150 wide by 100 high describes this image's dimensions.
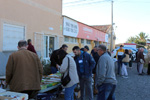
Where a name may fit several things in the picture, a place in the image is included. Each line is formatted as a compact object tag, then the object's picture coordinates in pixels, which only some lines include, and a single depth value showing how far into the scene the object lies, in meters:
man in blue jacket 4.71
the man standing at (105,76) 3.57
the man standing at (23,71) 3.14
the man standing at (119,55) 10.13
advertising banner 13.36
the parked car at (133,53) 18.84
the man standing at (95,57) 6.23
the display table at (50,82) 4.14
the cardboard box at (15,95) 2.72
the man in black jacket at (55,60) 6.23
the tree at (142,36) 71.17
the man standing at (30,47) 7.13
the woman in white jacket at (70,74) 4.09
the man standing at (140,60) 10.66
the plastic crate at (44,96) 4.63
